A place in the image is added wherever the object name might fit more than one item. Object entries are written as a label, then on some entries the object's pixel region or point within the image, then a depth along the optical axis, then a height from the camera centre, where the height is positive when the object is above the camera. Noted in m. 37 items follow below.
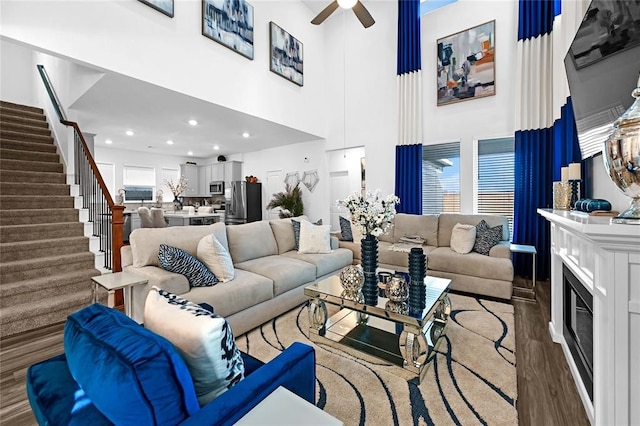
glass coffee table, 1.85 -0.98
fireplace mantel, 1.11 -0.47
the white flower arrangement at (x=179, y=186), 8.17 +0.63
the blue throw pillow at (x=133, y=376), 0.73 -0.45
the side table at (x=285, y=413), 0.72 -0.55
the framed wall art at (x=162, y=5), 3.39 +2.45
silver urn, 1.12 +0.19
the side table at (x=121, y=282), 2.04 -0.54
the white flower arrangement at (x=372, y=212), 2.39 -0.05
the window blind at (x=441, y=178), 5.08 +0.51
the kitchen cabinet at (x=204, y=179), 8.88 +0.89
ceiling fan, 3.37 +2.43
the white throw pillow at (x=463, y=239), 3.71 -0.43
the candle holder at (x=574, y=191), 2.42 +0.12
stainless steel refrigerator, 7.42 +0.13
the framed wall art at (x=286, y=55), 5.11 +2.87
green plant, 6.85 +0.10
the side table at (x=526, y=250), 3.32 -0.53
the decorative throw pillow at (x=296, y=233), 3.87 -0.35
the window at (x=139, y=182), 8.14 +0.76
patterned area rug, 1.55 -1.11
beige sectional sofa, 2.23 -0.62
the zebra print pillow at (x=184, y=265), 2.29 -0.46
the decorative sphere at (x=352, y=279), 2.31 -0.59
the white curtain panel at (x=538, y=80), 3.83 +1.81
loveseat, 3.27 -0.64
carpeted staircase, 2.77 -0.36
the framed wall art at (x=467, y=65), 4.64 +2.39
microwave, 8.40 +0.61
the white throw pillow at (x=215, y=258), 2.50 -0.45
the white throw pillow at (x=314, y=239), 3.70 -0.42
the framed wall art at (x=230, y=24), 4.04 +2.76
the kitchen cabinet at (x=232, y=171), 8.20 +1.05
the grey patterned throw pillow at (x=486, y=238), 3.64 -0.41
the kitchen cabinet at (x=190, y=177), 8.92 +0.97
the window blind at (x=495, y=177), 4.61 +0.47
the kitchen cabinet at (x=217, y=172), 8.45 +1.09
